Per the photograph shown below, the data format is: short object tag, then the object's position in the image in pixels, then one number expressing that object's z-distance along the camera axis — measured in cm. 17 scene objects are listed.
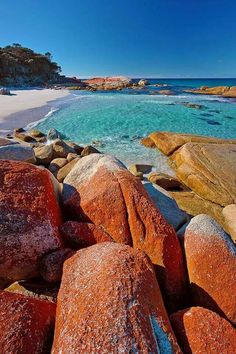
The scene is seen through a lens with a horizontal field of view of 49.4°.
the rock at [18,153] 565
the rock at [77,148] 1107
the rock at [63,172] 690
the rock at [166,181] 827
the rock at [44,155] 920
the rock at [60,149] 979
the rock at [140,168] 943
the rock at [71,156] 897
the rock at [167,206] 420
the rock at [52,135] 1307
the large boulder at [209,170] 767
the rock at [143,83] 8588
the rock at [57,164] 830
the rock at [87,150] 1030
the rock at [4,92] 3169
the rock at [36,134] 1440
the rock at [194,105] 2938
